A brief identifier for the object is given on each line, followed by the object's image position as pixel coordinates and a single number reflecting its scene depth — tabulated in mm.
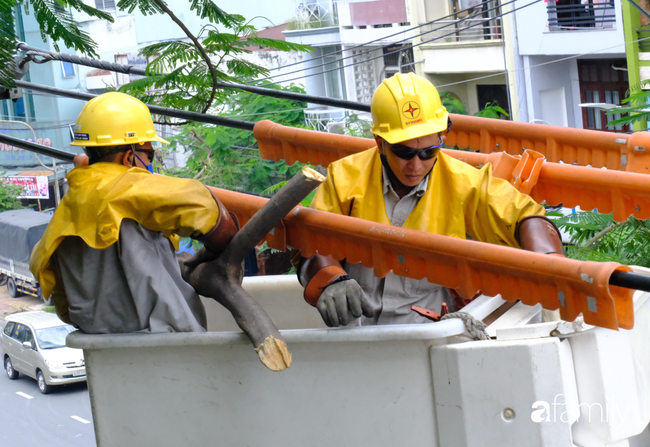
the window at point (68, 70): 24620
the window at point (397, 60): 18906
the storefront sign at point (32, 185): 24031
